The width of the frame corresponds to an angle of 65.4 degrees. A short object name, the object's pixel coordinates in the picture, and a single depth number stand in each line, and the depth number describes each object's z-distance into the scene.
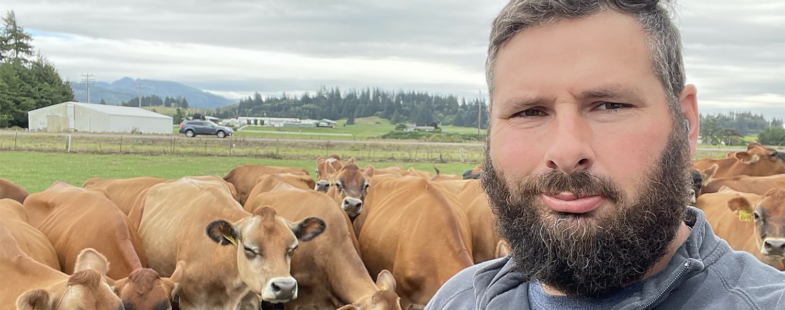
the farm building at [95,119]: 58.12
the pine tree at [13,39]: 73.69
